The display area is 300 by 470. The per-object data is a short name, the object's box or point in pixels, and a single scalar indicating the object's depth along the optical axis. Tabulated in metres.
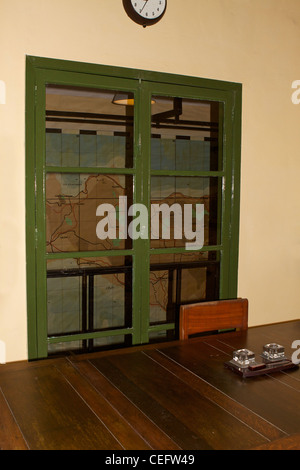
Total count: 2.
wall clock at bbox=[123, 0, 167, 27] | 2.72
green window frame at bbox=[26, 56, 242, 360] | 2.59
